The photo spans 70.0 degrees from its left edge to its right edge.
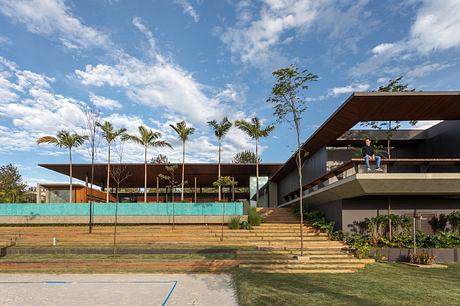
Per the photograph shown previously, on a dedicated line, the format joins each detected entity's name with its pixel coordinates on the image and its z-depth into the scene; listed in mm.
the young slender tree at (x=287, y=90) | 14203
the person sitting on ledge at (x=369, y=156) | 13812
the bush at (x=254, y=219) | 20469
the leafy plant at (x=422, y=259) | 13117
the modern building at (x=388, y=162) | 14016
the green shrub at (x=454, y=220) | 16114
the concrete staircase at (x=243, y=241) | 12523
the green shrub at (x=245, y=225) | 19719
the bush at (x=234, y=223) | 20027
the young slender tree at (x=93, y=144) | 17000
